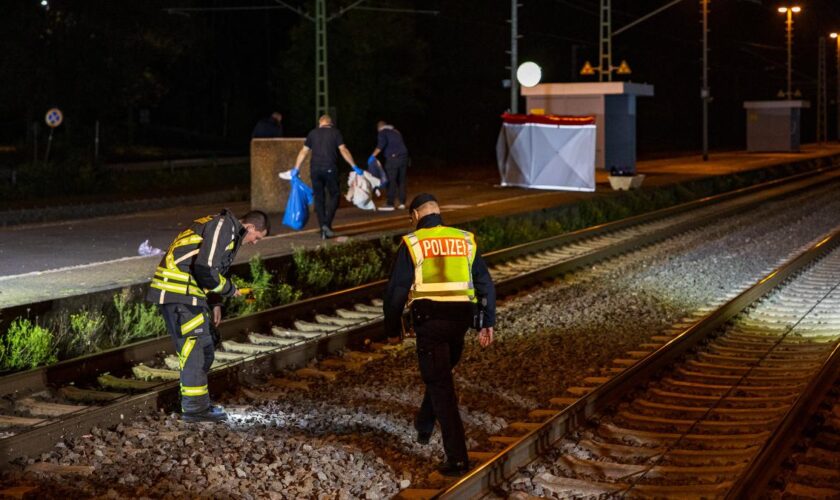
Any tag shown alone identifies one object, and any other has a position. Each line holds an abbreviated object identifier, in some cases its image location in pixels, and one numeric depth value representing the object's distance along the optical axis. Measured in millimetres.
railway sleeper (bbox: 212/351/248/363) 11113
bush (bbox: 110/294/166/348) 12266
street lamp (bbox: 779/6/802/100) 65431
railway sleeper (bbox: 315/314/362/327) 13172
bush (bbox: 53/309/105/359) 11562
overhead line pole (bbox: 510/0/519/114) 32875
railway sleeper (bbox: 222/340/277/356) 11516
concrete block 23234
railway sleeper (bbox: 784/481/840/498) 7184
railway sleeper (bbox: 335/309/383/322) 13617
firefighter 8273
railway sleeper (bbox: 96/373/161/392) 10047
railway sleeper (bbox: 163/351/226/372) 10914
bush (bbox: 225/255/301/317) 13836
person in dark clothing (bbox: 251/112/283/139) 24422
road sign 33219
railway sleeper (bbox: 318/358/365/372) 11047
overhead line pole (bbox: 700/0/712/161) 49500
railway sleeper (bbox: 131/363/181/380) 10516
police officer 7105
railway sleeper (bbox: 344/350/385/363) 11461
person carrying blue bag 17750
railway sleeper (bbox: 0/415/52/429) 8727
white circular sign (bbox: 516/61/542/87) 38094
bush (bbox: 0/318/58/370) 10734
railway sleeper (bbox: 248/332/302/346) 11992
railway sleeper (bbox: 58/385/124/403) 9562
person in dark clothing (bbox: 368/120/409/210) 23688
